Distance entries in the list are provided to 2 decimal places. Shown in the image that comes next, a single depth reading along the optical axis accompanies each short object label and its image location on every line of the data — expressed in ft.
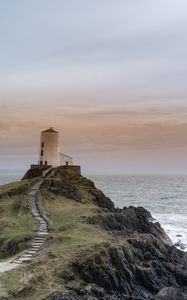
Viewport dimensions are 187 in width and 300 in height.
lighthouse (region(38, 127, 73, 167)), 268.91
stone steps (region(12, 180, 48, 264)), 104.75
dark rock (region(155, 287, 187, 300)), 98.00
